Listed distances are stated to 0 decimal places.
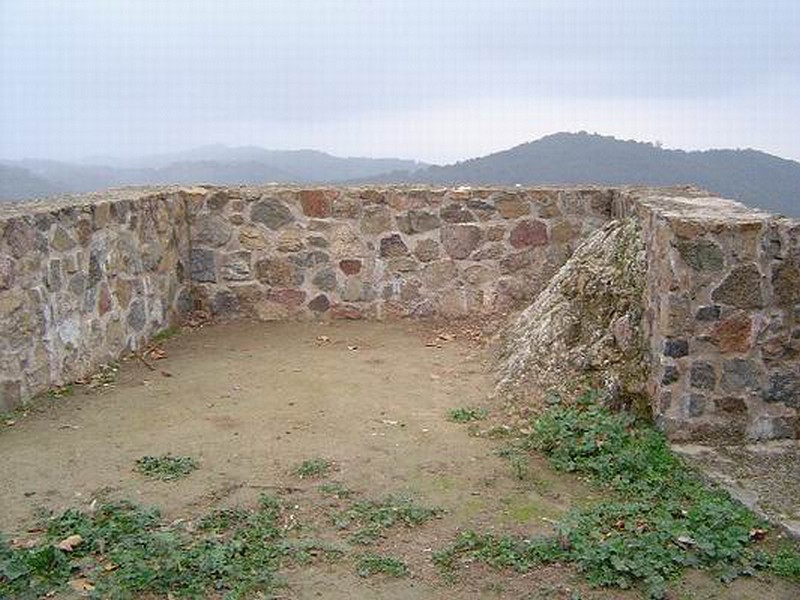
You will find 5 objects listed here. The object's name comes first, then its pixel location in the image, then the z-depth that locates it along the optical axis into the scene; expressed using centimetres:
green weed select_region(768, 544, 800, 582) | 294
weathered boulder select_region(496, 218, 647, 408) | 452
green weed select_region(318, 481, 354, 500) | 362
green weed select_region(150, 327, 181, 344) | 627
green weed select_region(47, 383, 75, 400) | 490
